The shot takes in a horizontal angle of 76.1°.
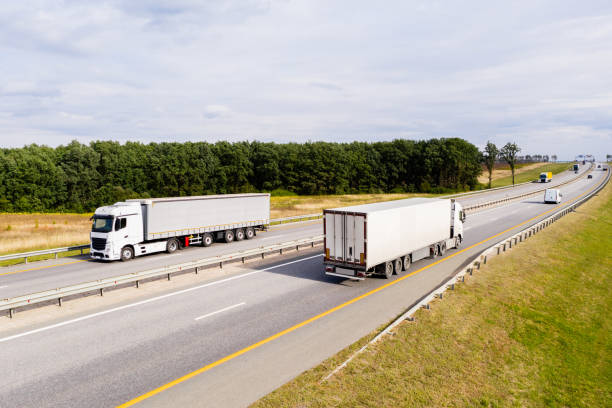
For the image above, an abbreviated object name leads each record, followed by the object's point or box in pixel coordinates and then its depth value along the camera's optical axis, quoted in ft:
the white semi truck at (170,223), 73.67
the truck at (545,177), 331.16
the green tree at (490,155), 356.38
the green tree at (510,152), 361.79
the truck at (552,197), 180.44
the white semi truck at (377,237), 54.24
